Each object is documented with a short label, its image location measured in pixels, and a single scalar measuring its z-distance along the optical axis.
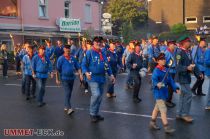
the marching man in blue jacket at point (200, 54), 12.77
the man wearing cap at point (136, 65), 11.87
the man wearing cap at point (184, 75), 9.09
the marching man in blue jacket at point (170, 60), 10.82
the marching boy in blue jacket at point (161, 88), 8.20
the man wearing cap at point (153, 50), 15.37
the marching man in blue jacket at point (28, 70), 12.75
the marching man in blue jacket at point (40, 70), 11.59
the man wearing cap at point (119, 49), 20.17
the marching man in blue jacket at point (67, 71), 10.27
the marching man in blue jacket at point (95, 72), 9.26
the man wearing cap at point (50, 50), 19.88
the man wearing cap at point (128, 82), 15.37
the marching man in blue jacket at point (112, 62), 13.24
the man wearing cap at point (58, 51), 20.51
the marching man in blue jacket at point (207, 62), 11.08
